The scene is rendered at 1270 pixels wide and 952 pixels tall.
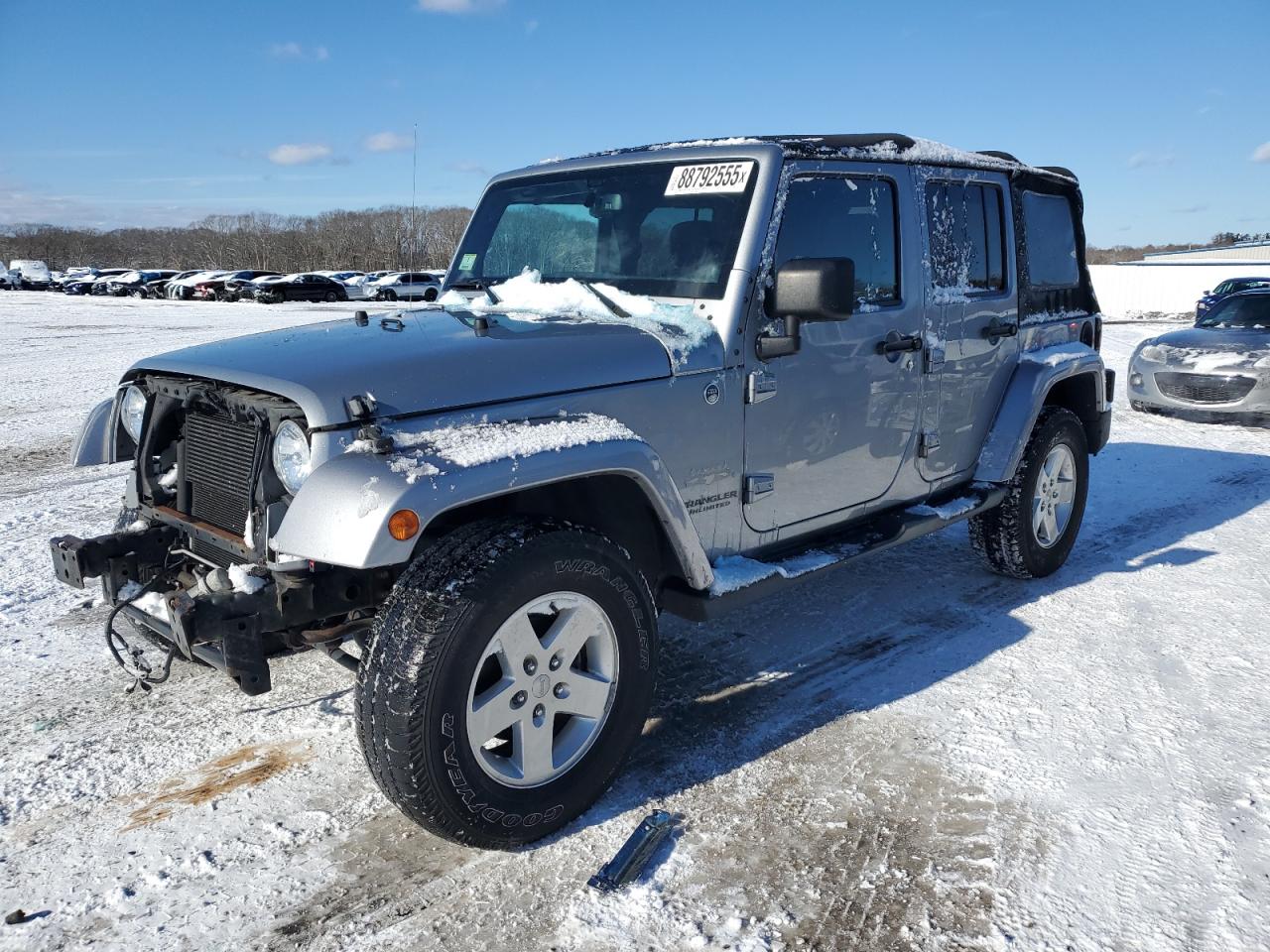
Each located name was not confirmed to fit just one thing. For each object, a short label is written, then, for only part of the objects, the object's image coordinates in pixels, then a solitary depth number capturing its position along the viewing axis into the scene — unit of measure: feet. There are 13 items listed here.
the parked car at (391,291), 115.14
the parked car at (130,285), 145.89
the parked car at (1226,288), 69.67
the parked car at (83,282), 152.15
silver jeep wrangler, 8.33
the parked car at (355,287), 129.02
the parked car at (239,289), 125.80
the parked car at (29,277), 166.61
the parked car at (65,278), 163.53
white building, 108.58
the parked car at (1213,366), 31.89
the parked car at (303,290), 121.08
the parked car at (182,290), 129.29
